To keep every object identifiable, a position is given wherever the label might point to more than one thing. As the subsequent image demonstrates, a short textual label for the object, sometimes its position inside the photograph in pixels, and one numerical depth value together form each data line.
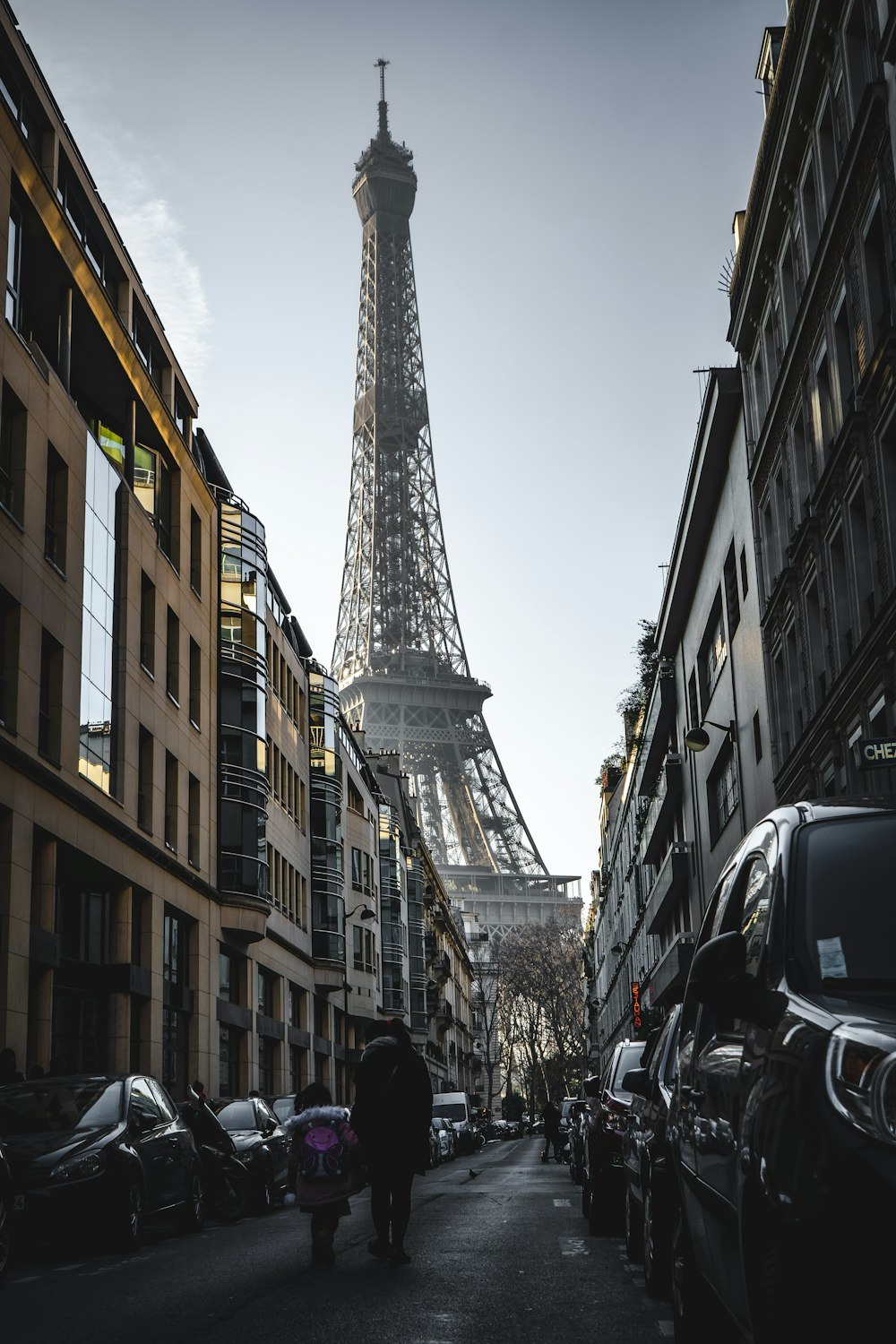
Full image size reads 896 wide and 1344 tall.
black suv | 3.56
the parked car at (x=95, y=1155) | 13.43
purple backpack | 11.66
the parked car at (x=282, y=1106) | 24.88
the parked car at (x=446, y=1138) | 44.95
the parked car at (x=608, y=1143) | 14.20
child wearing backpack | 11.58
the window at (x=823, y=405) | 21.98
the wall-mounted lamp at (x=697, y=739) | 29.87
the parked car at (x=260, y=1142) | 20.17
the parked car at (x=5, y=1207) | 11.51
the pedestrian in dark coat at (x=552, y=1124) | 47.19
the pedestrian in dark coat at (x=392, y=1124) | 11.24
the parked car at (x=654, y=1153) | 8.43
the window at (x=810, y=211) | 23.22
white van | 53.41
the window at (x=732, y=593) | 32.19
